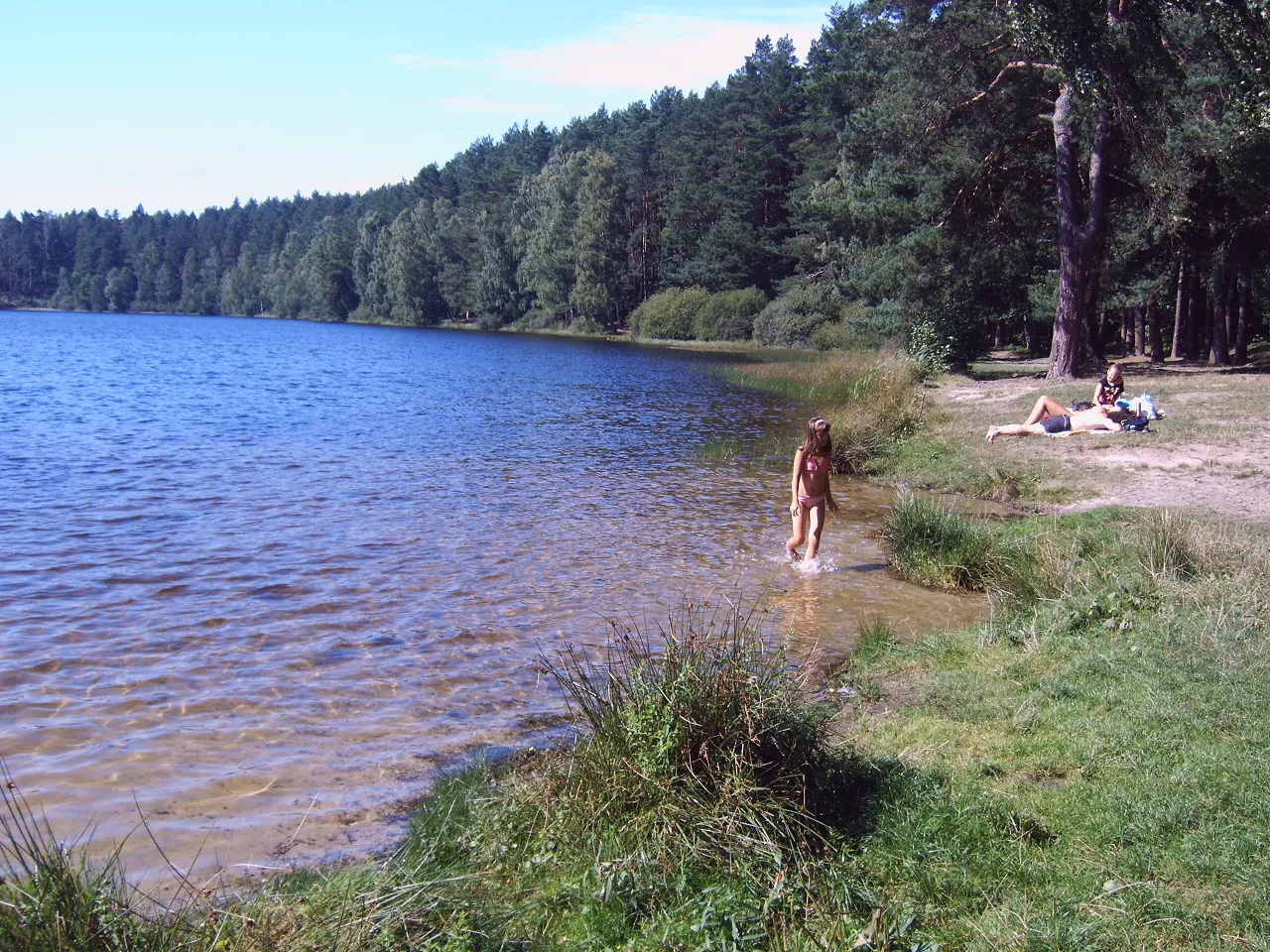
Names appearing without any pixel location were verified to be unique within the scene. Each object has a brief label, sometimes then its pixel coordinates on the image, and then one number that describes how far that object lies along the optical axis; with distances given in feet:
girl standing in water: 36.22
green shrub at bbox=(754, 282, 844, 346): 175.22
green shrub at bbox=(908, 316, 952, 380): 98.27
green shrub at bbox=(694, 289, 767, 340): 202.39
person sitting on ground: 54.24
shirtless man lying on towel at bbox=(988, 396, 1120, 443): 54.08
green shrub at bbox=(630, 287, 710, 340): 216.54
